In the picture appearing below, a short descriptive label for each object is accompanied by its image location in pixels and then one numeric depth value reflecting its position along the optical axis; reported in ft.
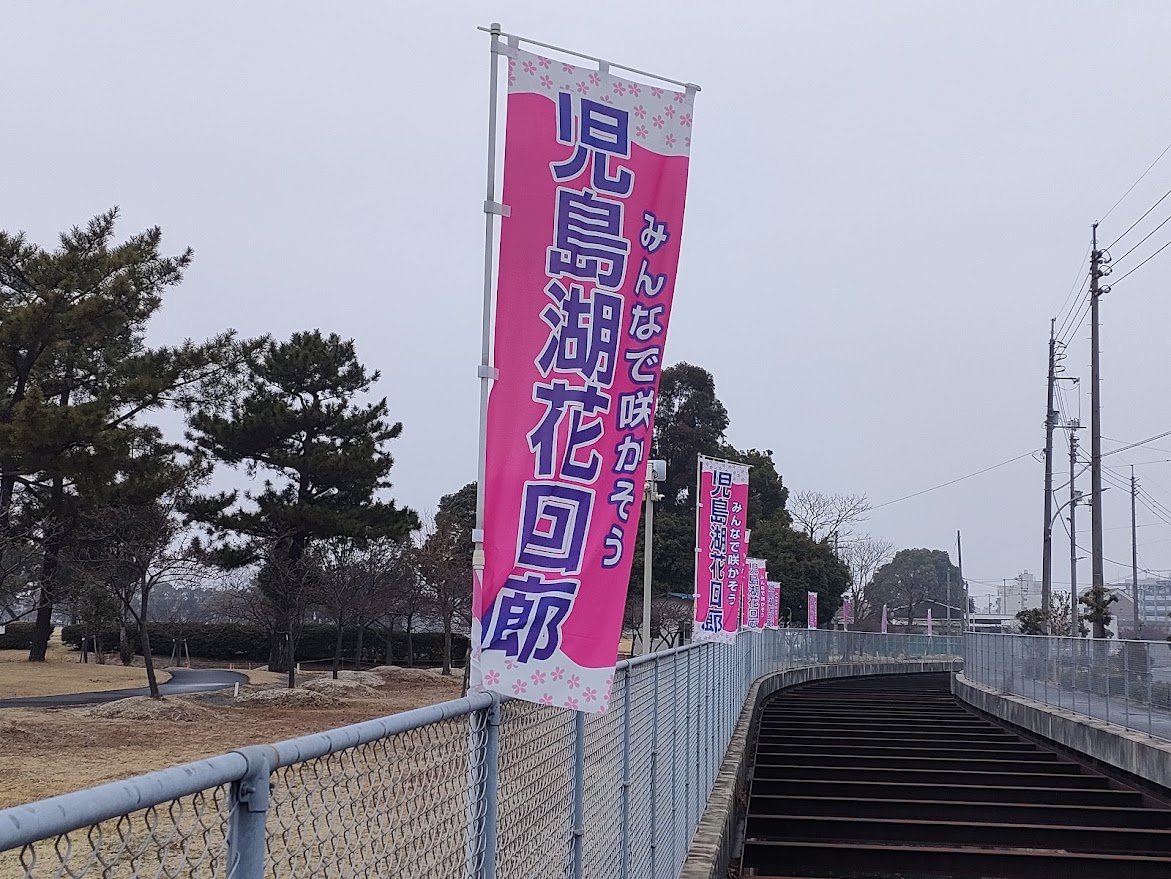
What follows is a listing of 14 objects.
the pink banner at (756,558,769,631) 117.91
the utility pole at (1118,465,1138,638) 173.23
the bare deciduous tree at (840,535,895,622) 317.63
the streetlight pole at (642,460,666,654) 57.06
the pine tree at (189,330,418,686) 128.57
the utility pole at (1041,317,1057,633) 129.70
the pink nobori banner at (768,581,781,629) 149.28
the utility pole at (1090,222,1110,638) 95.09
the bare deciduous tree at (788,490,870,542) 265.95
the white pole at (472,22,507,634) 13.98
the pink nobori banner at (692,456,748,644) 63.52
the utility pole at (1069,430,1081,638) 149.16
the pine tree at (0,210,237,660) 95.35
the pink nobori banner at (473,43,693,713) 14.23
